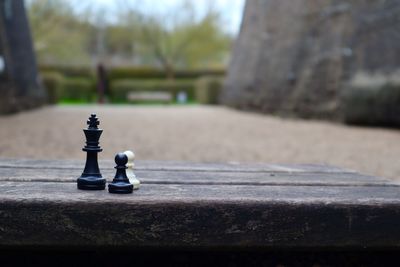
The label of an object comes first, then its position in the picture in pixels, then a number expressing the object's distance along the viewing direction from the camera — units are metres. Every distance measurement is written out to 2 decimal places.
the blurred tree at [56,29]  22.33
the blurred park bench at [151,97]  18.71
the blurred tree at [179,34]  29.53
